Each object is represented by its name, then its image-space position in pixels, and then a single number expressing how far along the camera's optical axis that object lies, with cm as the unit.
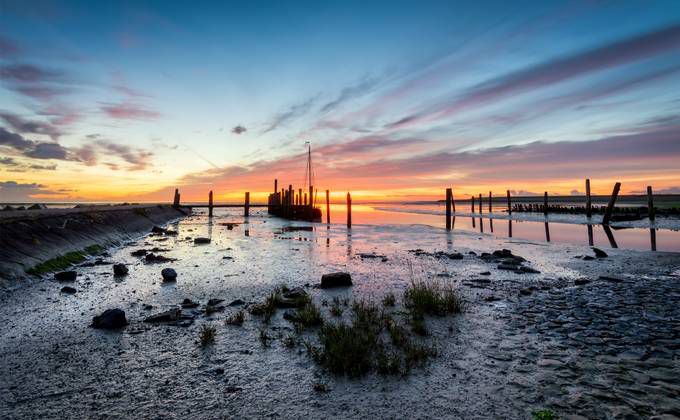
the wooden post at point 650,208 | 3097
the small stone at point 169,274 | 1004
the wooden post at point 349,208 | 3080
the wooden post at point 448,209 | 2935
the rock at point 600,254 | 1388
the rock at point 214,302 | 768
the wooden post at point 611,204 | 3122
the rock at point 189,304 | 757
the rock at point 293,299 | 762
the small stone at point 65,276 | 980
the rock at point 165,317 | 655
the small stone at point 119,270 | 1067
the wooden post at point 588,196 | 3678
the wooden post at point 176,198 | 5643
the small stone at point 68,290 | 851
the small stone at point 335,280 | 952
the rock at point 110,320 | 611
